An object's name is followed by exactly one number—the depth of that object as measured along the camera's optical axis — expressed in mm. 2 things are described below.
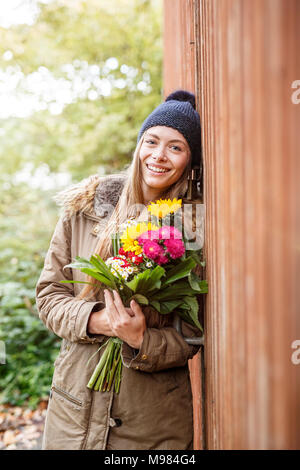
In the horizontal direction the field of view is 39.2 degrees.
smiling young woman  1839
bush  5188
